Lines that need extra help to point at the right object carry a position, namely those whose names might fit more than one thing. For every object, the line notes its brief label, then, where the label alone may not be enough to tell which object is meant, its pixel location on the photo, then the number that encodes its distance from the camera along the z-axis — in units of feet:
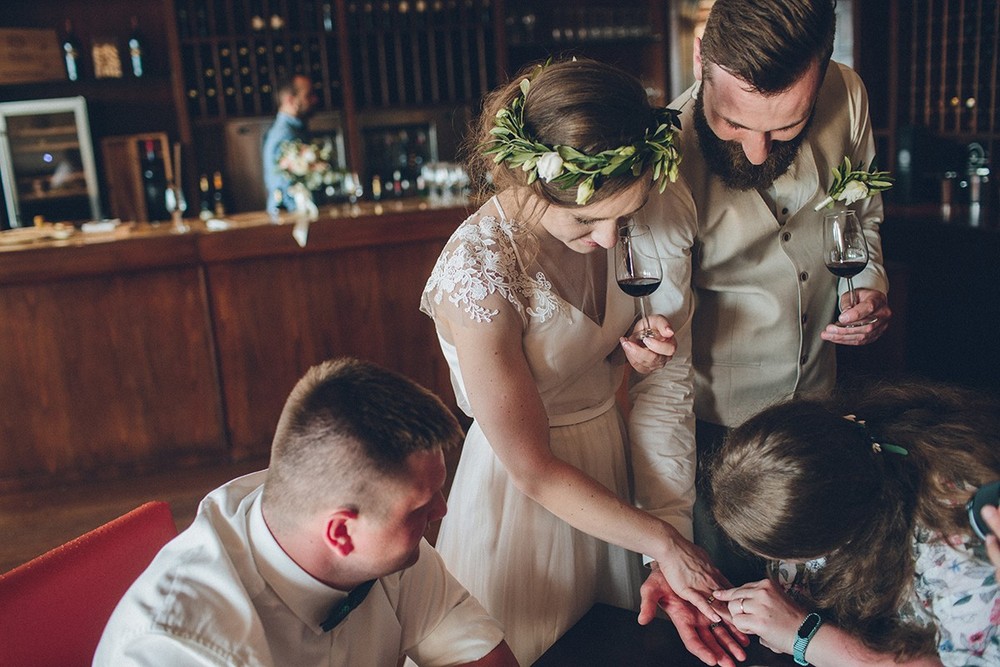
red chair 4.42
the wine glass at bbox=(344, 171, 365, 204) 17.56
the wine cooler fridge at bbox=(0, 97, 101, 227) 20.07
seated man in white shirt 3.87
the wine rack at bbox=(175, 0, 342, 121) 19.98
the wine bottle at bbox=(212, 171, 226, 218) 20.76
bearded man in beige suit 5.56
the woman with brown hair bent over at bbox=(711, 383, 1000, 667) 4.70
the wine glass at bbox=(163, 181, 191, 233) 15.50
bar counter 13.75
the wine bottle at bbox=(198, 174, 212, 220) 20.80
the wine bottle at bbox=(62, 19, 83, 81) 20.35
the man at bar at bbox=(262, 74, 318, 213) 18.92
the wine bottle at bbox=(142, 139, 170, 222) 19.70
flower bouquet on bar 15.57
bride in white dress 4.97
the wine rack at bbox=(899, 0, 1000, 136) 16.98
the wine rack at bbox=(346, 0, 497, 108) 20.79
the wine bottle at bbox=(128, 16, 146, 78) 20.70
